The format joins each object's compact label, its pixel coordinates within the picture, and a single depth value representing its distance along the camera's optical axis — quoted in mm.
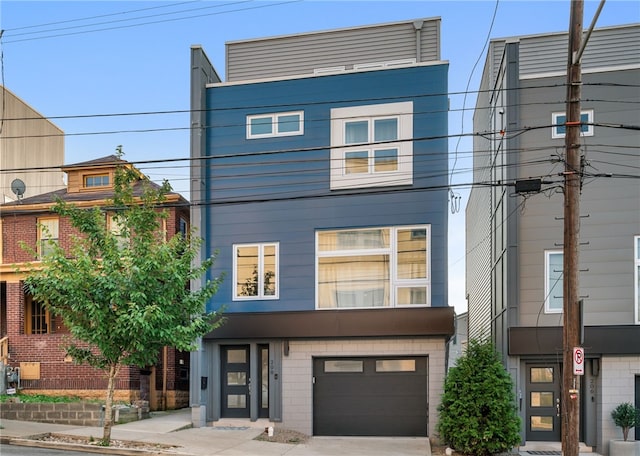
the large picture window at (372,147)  15844
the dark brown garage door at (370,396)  15492
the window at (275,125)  16562
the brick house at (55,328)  18188
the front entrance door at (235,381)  16266
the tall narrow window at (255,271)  16375
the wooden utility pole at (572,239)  10023
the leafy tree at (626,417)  13391
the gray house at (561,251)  13938
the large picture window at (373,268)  15664
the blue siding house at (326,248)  15539
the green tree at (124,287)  12391
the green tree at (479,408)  12891
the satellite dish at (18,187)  21997
